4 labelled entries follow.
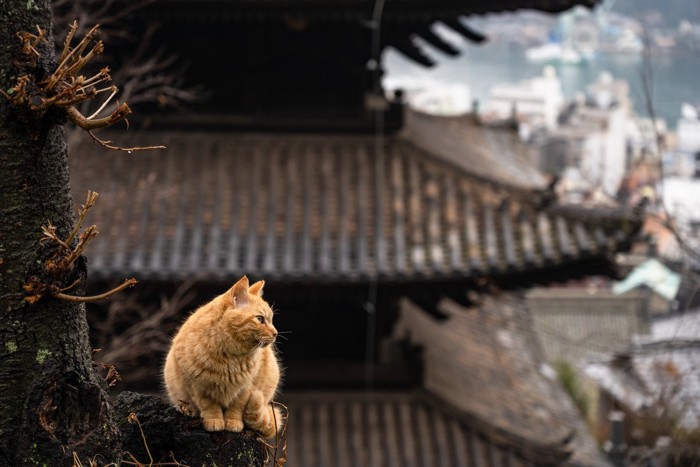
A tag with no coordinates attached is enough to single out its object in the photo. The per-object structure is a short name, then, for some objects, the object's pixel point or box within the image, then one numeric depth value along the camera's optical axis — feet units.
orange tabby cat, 11.30
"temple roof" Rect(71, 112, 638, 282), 31.65
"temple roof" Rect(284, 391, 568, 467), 33.40
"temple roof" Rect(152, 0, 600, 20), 31.55
